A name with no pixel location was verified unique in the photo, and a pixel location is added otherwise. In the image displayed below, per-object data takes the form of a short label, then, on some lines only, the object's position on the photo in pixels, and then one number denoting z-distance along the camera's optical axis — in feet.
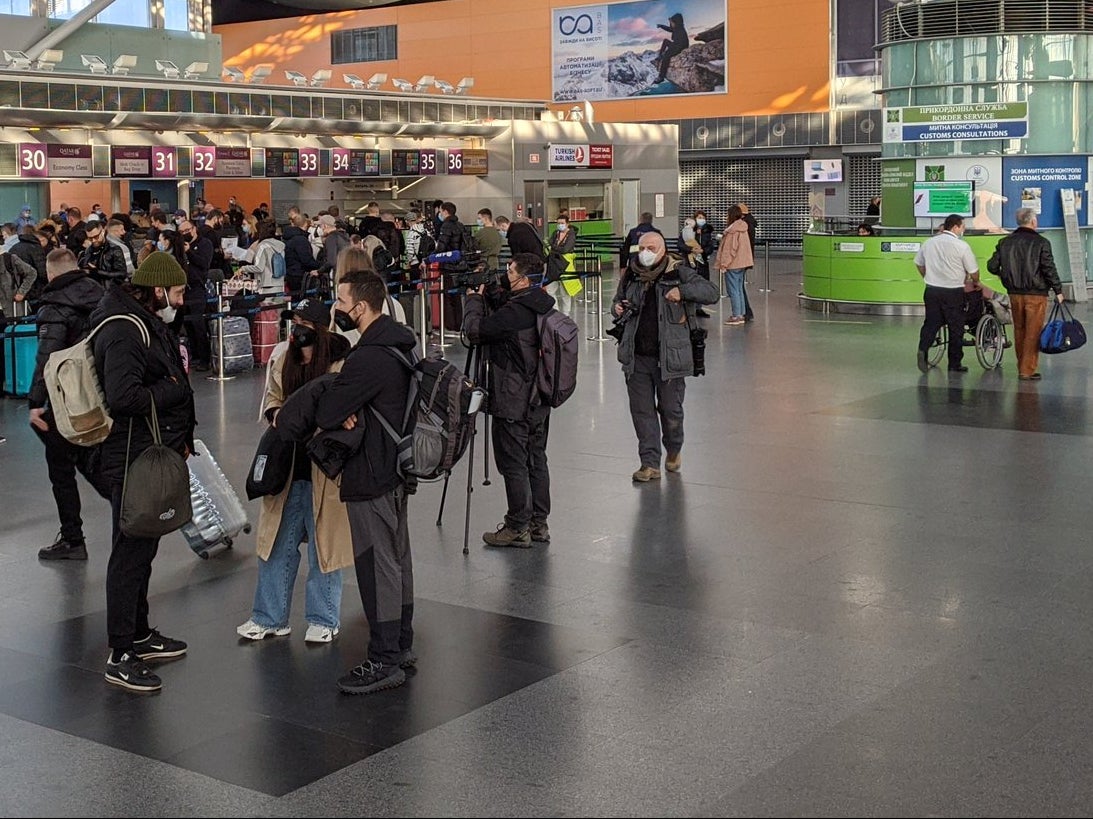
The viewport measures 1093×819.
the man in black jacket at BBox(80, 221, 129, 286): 50.47
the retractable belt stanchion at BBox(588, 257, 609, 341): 66.69
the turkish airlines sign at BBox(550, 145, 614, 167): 126.41
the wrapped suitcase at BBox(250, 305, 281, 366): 58.75
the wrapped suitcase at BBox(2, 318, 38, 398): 49.65
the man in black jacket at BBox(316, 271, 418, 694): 20.35
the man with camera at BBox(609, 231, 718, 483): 34.53
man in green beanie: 20.53
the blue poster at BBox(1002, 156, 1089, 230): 73.05
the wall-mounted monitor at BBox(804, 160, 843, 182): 108.06
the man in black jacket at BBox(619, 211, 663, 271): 71.92
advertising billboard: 149.18
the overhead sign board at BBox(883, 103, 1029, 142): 72.33
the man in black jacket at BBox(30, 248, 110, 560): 27.91
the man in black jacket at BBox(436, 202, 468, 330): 68.49
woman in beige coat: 22.25
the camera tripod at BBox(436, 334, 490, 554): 28.71
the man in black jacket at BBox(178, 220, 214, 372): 56.24
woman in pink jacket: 71.67
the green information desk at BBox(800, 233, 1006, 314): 72.74
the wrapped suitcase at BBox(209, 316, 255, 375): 55.98
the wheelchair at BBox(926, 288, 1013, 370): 53.26
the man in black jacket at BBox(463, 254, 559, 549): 28.35
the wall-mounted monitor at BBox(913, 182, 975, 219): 73.41
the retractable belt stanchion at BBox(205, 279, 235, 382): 53.98
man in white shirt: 52.26
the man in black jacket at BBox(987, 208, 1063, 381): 49.26
